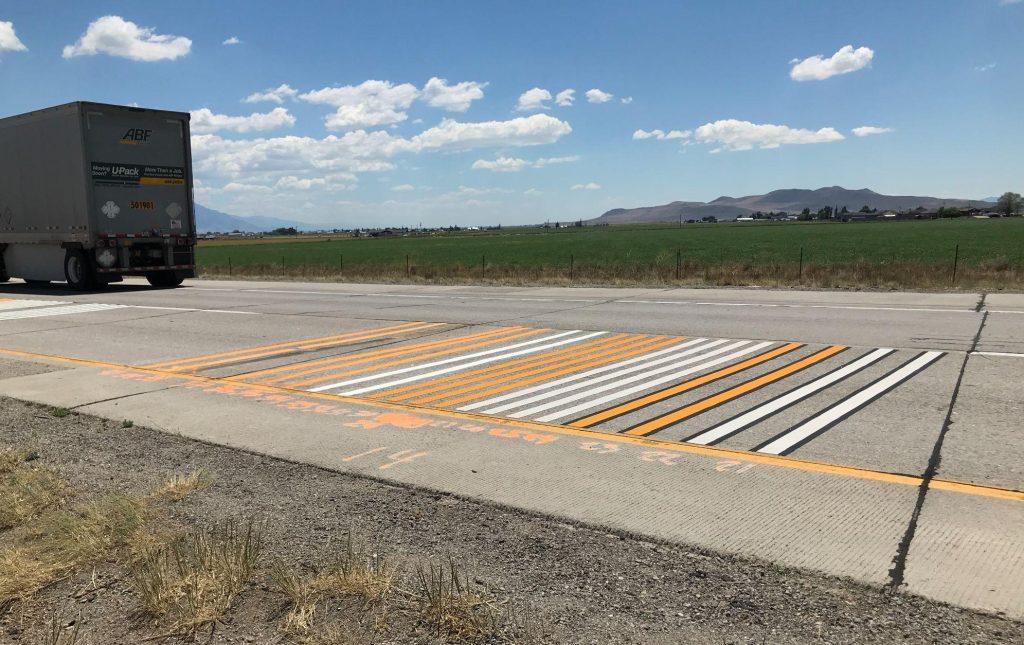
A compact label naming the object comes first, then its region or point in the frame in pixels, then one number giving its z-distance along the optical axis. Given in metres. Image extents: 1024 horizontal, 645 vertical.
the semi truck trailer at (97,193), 20.12
